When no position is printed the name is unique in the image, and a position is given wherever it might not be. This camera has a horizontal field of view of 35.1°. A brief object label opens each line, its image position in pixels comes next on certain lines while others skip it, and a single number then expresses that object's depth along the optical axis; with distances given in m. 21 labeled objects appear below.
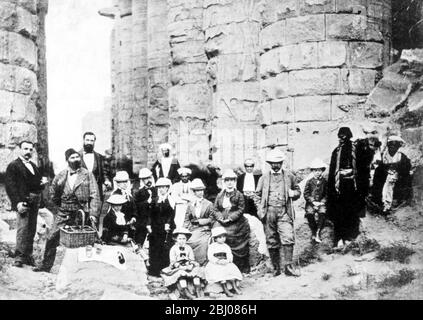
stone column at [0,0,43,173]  10.09
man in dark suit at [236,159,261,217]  9.68
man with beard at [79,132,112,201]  9.87
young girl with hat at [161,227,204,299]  8.29
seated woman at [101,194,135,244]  9.30
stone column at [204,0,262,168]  12.34
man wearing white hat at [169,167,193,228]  9.41
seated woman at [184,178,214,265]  8.95
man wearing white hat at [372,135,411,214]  8.89
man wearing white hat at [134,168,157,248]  9.54
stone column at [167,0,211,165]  14.52
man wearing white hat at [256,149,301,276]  8.94
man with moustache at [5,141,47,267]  9.23
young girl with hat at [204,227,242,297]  8.36
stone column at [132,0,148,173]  20.91
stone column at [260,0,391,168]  10.49
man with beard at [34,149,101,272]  9.16
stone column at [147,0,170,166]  17.55
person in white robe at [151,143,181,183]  11.64
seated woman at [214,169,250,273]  9.10
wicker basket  8.72
